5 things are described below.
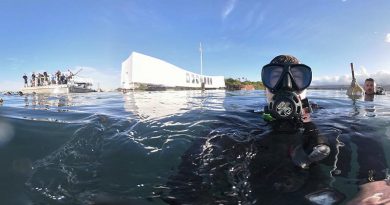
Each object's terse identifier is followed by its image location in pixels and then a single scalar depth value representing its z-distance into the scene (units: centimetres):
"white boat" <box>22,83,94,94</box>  3475
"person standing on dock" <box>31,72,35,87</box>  3822
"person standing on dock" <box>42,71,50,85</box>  3731
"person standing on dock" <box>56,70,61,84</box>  3743
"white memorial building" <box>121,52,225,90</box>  4556
